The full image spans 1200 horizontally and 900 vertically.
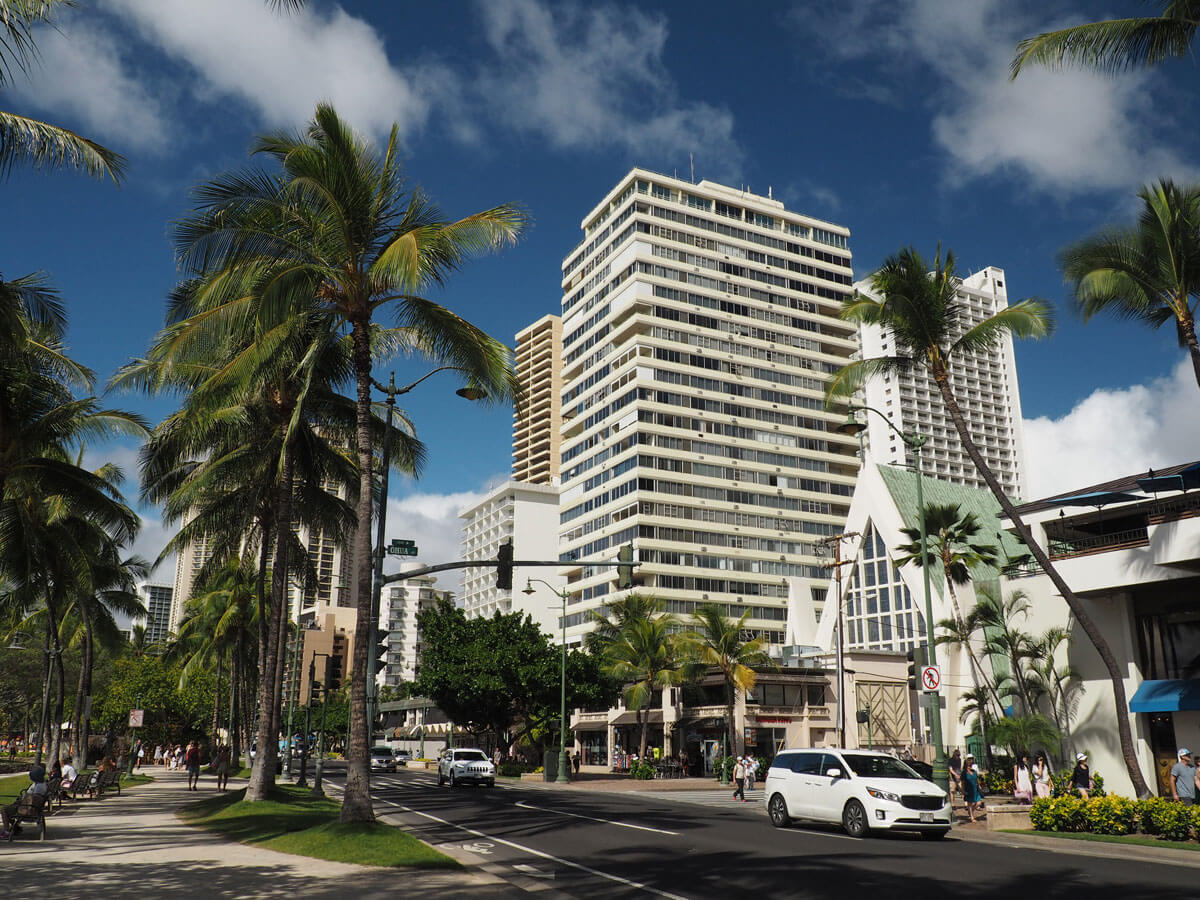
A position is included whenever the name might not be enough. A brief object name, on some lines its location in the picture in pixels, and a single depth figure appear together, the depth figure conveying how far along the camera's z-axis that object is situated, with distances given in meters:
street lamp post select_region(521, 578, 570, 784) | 46.28
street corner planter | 20.48
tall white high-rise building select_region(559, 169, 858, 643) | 88.69
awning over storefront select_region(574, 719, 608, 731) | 69.69
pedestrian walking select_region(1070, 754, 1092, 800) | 24.84
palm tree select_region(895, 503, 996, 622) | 35.66
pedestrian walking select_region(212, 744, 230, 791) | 32.81
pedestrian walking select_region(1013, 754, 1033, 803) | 26.30
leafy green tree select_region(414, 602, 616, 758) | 50.66
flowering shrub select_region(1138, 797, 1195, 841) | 17.00
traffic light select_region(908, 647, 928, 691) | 25.25
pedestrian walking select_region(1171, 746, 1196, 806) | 19.23
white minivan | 18.14
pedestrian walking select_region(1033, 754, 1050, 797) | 27.02
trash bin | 47.59
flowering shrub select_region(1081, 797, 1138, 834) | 18.45
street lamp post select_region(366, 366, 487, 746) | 19.89
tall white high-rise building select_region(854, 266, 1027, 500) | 174.88
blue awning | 26.70
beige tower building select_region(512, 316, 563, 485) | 148.12
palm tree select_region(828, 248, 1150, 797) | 24.84
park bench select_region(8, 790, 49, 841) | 16.91
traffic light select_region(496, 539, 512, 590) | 20.25
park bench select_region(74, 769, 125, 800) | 27.86
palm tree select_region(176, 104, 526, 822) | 17.00
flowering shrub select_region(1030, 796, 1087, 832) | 19.00
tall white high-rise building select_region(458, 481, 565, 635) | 114.91
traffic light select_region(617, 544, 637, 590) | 22.53
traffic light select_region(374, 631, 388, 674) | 20.70
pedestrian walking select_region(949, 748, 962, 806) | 26.53
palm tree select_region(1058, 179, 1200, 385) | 21.28
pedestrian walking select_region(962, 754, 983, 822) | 24.12
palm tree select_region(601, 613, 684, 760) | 51.16
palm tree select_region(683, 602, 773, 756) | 46.44
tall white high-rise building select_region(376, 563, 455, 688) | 174.38
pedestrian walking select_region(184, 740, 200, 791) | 34.16
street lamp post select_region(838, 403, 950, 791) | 23.22
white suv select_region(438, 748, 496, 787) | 39.25
